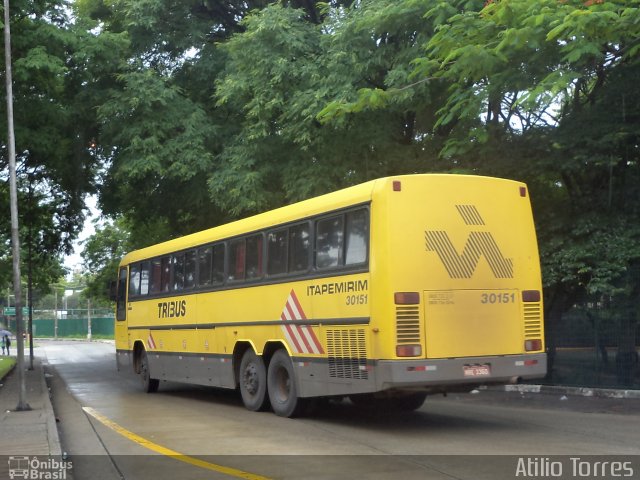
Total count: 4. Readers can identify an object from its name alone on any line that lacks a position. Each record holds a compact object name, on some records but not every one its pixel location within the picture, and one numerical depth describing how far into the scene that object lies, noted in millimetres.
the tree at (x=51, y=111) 19516
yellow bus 10633
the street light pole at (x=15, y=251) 14188
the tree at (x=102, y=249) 61153
